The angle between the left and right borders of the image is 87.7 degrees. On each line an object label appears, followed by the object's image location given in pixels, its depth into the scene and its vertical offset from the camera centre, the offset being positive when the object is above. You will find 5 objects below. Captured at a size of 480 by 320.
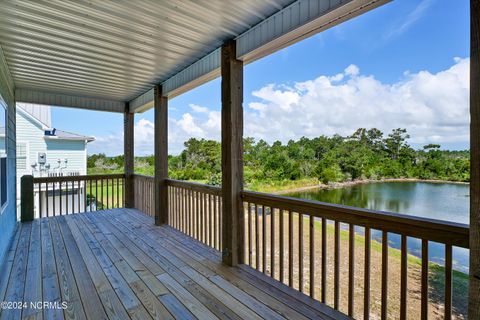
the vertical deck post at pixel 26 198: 5.00 -0.79
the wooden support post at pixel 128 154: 6.13 +0.10
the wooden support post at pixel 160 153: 4.71 +0.10
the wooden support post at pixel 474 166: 1.24 -0.05
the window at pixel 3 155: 3.25 +0.05
